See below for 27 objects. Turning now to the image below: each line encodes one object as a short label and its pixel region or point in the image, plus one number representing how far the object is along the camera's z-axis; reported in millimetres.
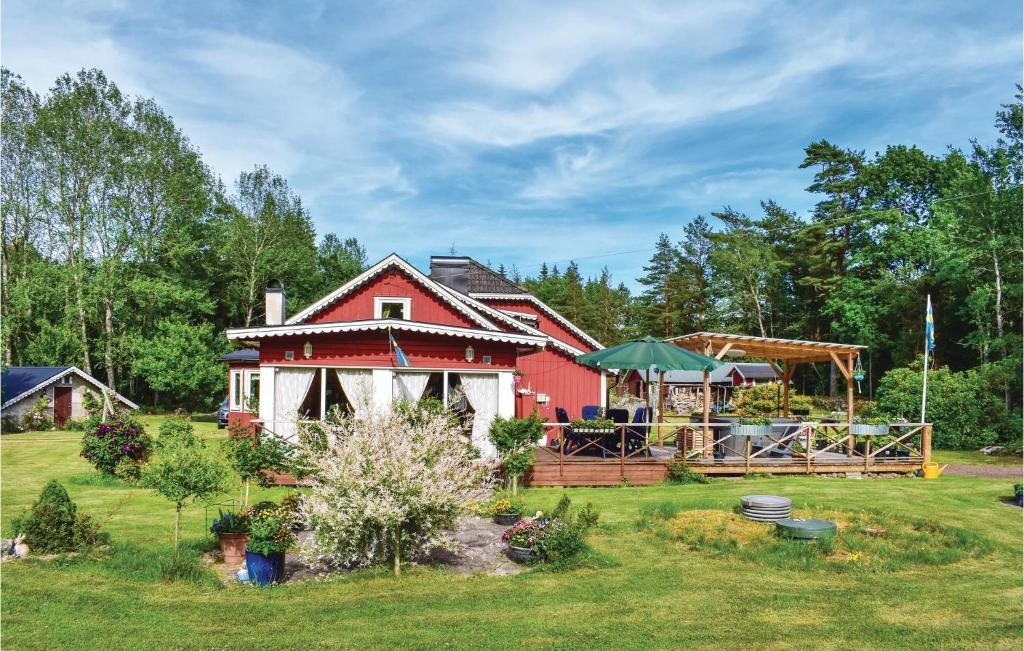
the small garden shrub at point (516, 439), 13219
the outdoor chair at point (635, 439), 15484
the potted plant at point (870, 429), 15648
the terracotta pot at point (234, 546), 8555
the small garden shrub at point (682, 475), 14977
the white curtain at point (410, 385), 14773
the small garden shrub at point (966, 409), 23234
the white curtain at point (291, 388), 14750
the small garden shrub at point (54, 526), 8531
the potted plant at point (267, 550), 7727
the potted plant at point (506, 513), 11055
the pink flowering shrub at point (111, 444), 14719
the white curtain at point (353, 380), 14414
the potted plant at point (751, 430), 15148
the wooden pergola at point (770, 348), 15938
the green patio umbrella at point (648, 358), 14250
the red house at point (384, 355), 14602
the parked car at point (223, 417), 28862
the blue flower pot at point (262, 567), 7754
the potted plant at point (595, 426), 14930
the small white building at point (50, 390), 26172
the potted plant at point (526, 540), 8770
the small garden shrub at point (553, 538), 8656
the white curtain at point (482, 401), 15203
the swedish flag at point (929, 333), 18422
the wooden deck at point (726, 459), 14672
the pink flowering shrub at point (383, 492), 7652
